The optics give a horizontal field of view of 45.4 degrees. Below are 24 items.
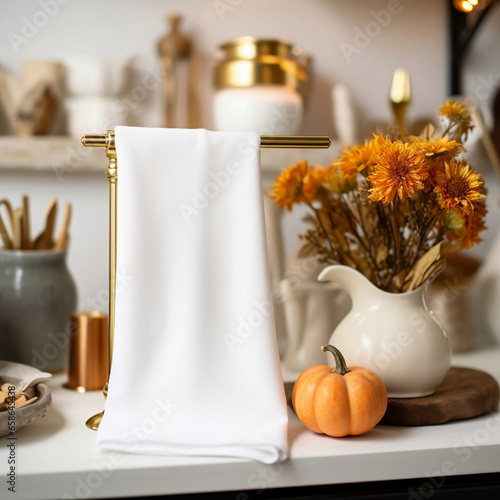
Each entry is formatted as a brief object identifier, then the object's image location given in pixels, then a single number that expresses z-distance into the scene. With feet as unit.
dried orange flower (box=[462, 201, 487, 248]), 2.68
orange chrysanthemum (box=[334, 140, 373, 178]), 2.53
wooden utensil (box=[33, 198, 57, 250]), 3.41
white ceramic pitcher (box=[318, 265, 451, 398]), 2.61
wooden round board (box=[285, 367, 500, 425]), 2.55
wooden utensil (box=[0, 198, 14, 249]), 3.28
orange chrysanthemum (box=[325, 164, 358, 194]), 2.83
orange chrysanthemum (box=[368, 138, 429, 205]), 2.38
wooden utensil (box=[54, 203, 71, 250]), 3.47
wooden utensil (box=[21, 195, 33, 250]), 3.30
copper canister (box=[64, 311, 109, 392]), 3.16
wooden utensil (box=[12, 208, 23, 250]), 3.30
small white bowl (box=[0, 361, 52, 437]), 2.31
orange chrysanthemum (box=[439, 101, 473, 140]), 2.72
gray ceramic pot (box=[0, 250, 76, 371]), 3.29
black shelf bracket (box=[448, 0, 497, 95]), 4.37
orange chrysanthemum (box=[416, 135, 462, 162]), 2.48
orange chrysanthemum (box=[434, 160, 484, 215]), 2.42
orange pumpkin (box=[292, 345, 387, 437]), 2.33
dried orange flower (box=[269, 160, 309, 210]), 2.94
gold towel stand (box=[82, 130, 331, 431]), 2.49
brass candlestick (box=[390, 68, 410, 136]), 4.02
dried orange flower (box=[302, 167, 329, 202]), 3.00
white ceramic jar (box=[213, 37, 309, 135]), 3.68
